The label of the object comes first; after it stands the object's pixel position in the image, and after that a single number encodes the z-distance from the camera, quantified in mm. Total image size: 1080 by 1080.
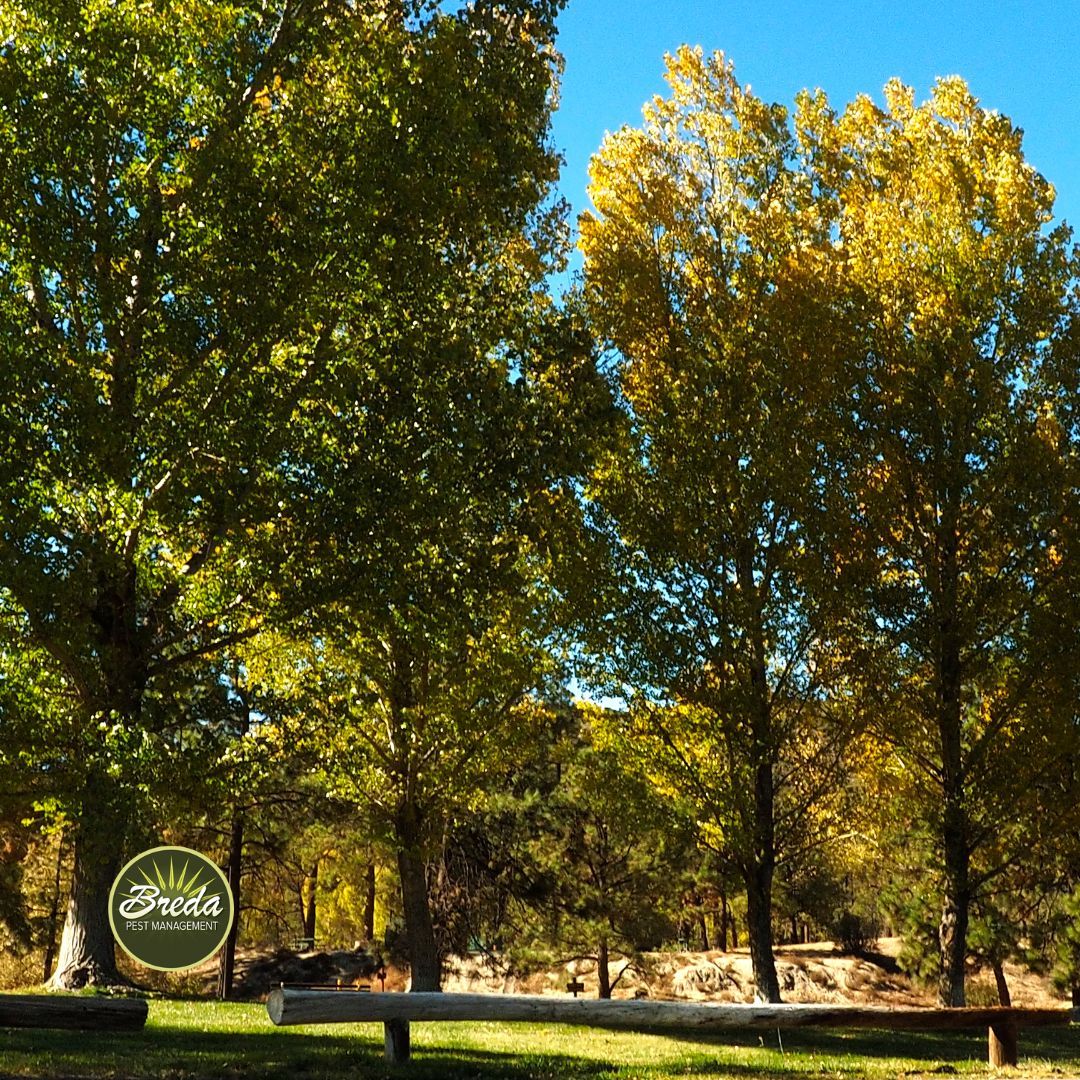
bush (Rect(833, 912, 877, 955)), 31362
